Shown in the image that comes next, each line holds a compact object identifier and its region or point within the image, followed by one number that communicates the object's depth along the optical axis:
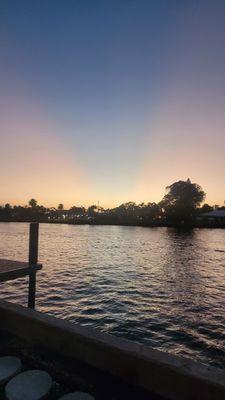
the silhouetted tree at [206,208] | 171.55
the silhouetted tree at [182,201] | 148.75
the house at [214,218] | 144.48
